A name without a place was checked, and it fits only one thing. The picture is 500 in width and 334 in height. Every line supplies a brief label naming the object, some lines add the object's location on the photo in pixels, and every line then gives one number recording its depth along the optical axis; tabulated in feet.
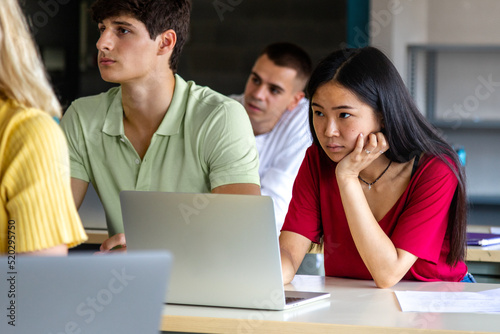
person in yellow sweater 6.22
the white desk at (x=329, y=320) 7.00
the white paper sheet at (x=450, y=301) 7.40
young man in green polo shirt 9.24
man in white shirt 12.61
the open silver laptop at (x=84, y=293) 5.50
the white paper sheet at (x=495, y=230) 10.51
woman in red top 8.33
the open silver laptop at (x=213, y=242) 7.13
